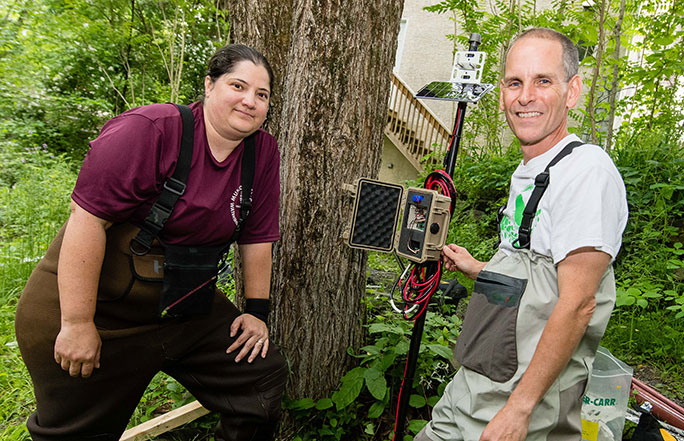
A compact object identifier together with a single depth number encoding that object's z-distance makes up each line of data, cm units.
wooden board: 204
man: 107
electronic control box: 152
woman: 138
